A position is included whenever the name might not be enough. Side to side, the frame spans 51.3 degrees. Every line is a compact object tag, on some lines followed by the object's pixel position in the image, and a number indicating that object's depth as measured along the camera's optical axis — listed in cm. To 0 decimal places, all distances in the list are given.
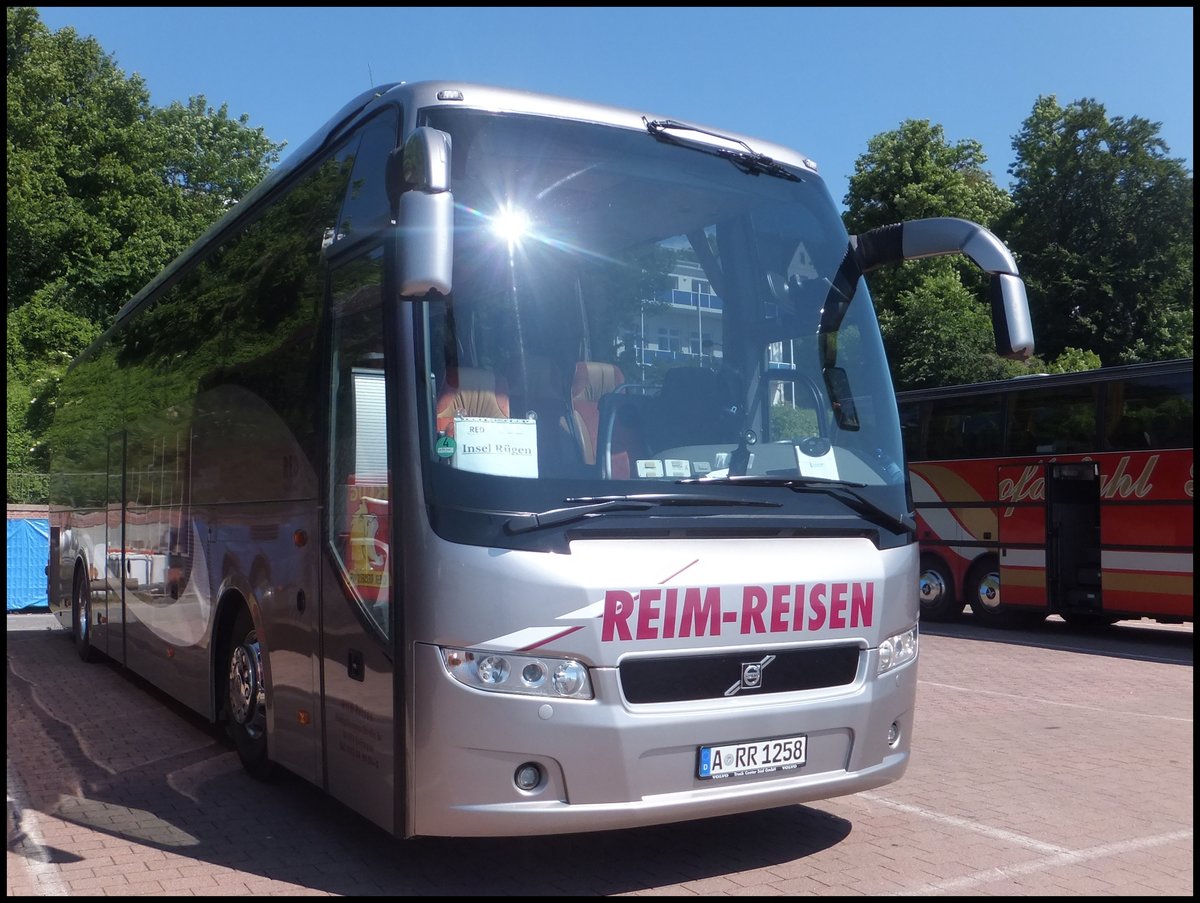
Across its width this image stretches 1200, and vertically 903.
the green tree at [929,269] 3950
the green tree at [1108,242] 4516
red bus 1603
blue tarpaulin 2195
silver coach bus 482
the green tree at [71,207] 3241
